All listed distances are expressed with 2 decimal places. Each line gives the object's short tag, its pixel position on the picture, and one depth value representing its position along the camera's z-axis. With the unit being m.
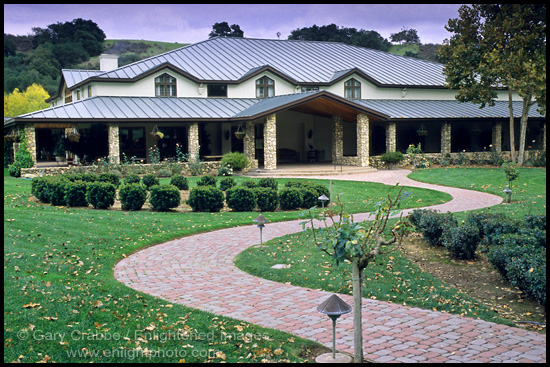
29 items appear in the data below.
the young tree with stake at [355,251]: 5.21
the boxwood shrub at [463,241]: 9.62
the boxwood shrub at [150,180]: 19.59
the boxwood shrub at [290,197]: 16.73
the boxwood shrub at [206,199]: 16.08
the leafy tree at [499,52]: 25.75
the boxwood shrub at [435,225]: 10.54
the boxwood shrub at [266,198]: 16.44
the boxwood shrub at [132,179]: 18.61
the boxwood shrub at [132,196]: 15.84
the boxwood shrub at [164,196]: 15.93
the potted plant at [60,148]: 28.88
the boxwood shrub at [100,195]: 15.82
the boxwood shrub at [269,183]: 18.00
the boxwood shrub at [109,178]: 19.05
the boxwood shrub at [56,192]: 16.27
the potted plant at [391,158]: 30.54
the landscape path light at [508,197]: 16.32
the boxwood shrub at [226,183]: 18.97
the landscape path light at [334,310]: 5.26
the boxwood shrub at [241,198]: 16.28
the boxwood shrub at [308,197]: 17.00
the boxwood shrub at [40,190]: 16.73
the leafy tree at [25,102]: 56.41
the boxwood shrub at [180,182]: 19.81
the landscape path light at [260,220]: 10.98
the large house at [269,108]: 28.36
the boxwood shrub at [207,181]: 19.48
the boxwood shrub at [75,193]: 16.02
